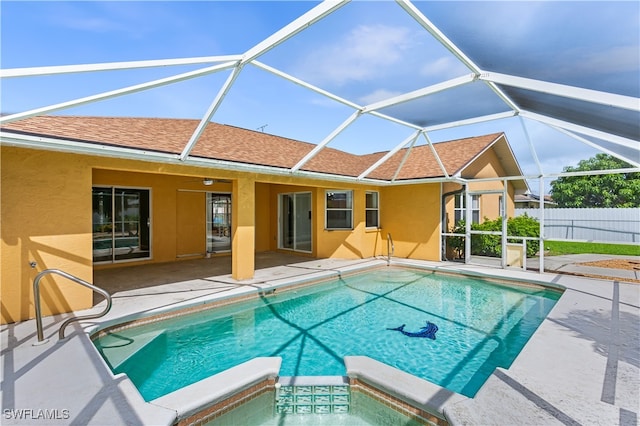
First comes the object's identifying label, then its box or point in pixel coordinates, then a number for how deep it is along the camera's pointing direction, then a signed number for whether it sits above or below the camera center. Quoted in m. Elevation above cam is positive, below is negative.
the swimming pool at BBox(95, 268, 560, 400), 4.68 -2.46
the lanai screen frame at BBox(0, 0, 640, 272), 4.09 +2.15
